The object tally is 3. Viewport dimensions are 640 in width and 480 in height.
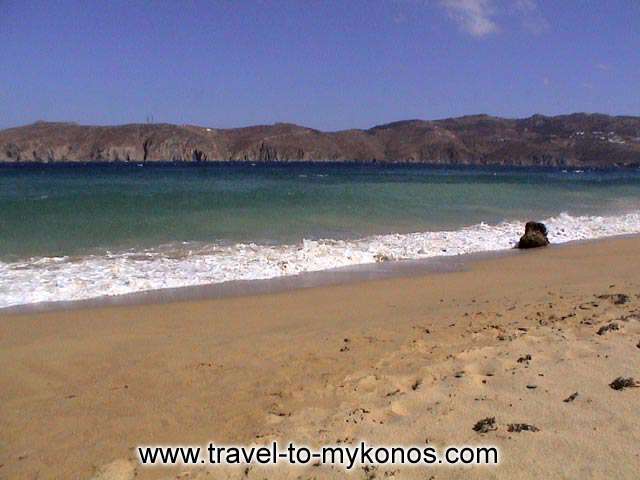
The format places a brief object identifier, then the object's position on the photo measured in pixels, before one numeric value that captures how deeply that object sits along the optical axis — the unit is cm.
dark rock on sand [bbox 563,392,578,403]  373
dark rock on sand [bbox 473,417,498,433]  342
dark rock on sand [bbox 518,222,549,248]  1373
